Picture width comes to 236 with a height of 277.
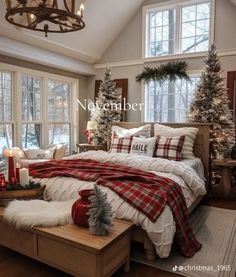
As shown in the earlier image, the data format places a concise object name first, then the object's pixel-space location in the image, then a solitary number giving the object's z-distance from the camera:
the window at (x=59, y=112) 5.77
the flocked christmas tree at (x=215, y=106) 4.45
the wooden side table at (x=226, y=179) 4.16
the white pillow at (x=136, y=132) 4.17
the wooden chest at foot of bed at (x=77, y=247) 1.78
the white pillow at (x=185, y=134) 3.75
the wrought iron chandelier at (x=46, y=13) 1.93
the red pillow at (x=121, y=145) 3.89
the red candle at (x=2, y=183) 2.46
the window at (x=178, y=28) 5.24
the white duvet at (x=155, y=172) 2.12
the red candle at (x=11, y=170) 2.62
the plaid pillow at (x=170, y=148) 3.58
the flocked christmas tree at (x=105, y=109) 5.70
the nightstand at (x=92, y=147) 5.50
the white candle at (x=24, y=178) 2.57
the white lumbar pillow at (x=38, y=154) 4.72
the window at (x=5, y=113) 4.71
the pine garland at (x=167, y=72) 5.29
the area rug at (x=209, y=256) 2.18
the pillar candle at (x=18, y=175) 2.66
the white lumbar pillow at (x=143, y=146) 3.66
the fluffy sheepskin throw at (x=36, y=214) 2.03
